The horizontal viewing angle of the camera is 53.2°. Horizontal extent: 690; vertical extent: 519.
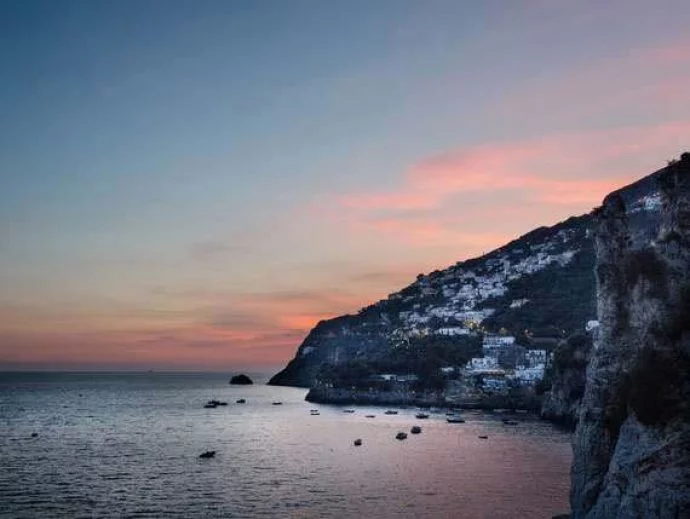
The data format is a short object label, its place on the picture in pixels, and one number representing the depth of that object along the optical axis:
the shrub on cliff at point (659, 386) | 32.28
